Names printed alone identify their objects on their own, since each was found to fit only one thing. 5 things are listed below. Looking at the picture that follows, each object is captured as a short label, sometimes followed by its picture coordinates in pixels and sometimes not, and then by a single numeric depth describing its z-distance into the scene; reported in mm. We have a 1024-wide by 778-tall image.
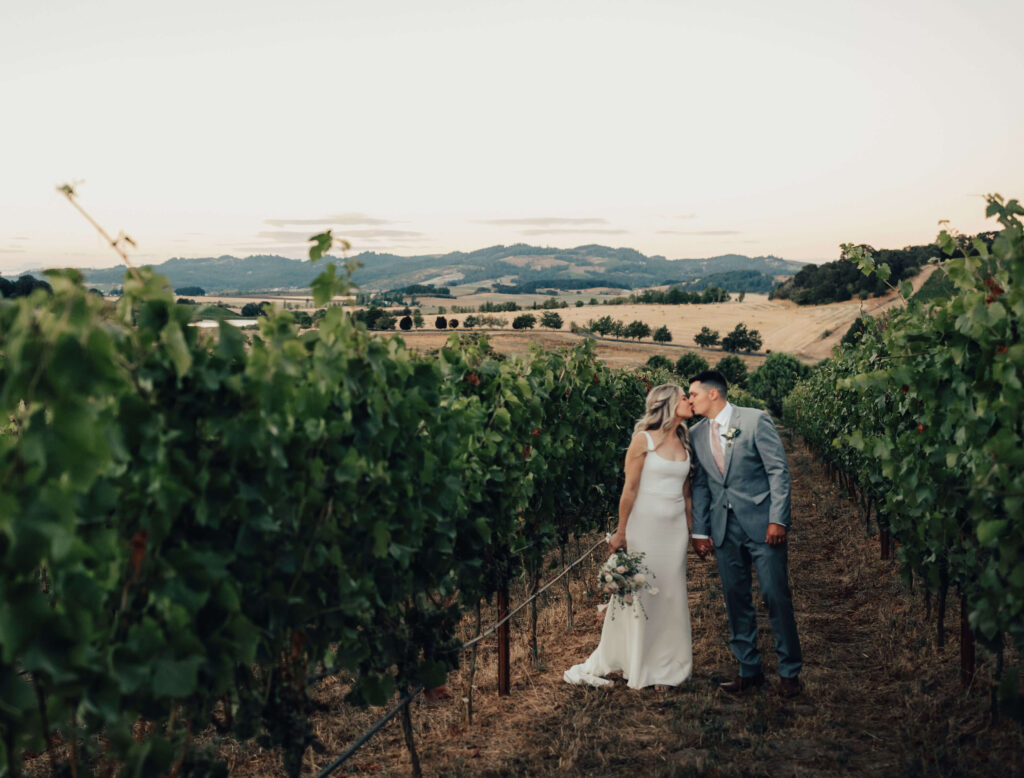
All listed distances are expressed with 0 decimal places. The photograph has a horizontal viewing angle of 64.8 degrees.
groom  5207
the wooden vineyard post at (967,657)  5117
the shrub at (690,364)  69375
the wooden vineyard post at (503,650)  5717
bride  5477
